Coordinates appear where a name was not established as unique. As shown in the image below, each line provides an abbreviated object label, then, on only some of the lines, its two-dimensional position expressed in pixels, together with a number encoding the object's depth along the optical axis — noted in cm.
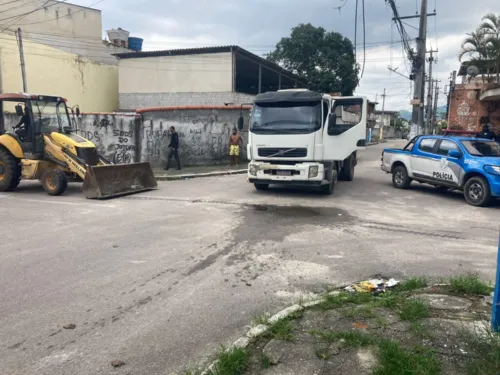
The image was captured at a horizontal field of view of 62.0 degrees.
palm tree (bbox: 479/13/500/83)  2103
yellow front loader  1136
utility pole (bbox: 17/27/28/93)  2197
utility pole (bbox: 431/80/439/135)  4756
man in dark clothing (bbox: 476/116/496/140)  1879
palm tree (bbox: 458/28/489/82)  2166
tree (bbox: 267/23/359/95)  3934
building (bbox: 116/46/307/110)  2364
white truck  1106
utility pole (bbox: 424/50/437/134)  4004
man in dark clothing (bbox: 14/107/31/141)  1163
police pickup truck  1056
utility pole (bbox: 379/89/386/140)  6078
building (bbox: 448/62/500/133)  2277
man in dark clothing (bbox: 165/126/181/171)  1720
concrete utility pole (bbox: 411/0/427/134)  2070
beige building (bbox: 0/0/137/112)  2500
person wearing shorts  1827
